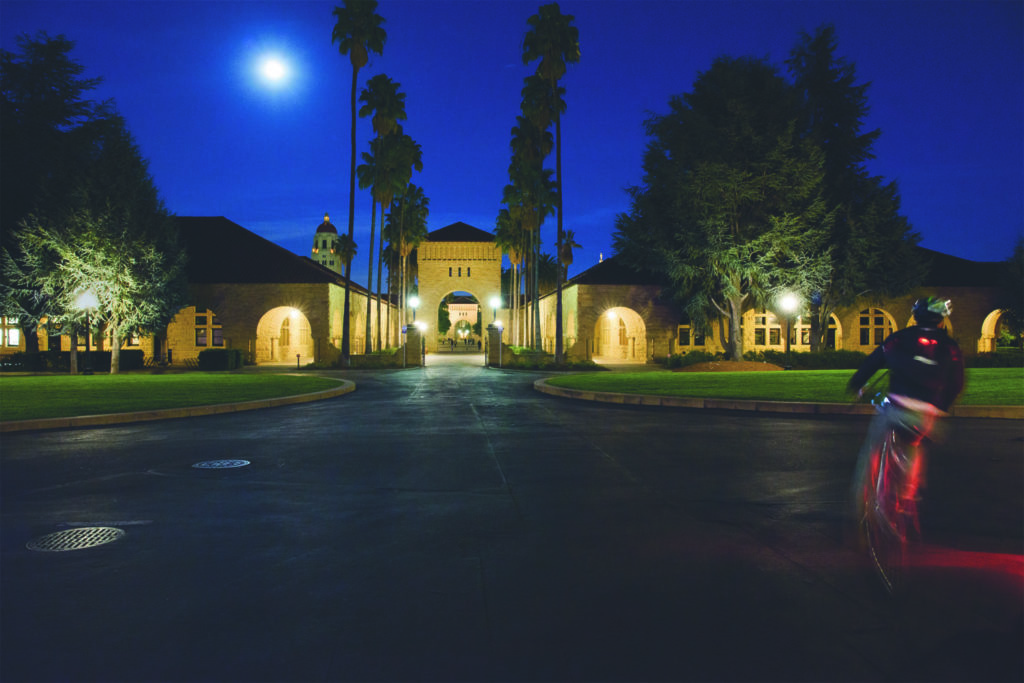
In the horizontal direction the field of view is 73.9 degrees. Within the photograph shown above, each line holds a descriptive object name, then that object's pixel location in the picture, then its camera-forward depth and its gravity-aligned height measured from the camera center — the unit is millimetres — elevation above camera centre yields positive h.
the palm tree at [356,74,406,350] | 41316 +15026
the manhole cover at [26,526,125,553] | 5125 -1496
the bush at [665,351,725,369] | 33531 -620
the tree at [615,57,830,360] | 32031 +7350
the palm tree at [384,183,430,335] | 57625 +11088
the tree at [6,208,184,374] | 31453 +3775
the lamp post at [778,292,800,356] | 29138 +1826
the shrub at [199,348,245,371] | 34719 -610
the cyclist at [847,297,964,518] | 4512 -242
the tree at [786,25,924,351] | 35250 +7853
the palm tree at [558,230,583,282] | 62594 +9167
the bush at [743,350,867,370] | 34062 -688
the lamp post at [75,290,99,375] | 29219 +1918
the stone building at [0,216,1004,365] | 42469 +2332
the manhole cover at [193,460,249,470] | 8289 -1470
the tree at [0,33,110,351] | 33094 +10313
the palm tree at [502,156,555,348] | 43291 +10260
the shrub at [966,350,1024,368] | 33156 -729
